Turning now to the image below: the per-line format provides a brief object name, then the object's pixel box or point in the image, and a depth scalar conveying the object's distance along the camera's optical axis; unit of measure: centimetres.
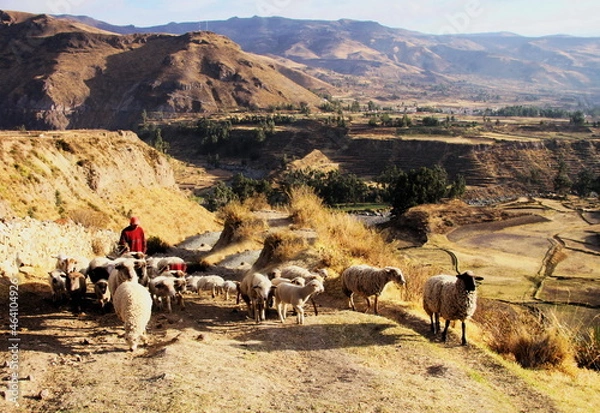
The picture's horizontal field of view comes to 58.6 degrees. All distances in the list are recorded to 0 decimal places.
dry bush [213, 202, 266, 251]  2441
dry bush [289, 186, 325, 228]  2250
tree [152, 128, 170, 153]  8619
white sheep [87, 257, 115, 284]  1254
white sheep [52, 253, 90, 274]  1181
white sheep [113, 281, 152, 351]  902
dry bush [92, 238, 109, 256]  2073
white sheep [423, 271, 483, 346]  1023
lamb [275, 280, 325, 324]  1092
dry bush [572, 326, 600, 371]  1112
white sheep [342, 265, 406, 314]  1157
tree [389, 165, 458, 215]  6150
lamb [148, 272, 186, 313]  1169
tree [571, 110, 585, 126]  11425
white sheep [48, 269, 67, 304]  1133
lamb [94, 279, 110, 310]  1142
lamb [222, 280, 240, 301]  1445
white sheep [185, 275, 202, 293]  1467
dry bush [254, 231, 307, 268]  1745
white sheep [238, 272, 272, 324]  1146
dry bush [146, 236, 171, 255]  2697
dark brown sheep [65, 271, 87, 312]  1127
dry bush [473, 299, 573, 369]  1020
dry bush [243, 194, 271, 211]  2932
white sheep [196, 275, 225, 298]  1472
